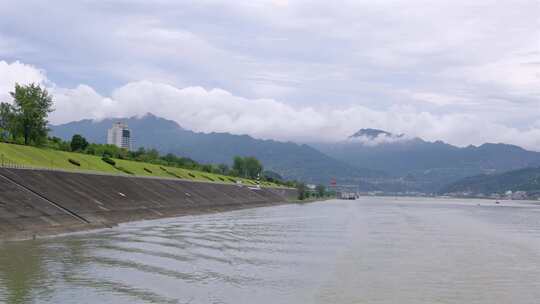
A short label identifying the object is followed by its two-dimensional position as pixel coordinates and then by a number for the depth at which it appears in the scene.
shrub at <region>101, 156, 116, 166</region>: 118.12
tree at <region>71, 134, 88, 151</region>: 130.62
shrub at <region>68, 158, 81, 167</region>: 101.25
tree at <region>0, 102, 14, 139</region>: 108.06
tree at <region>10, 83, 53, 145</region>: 107.00
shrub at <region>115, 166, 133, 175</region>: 114.38
